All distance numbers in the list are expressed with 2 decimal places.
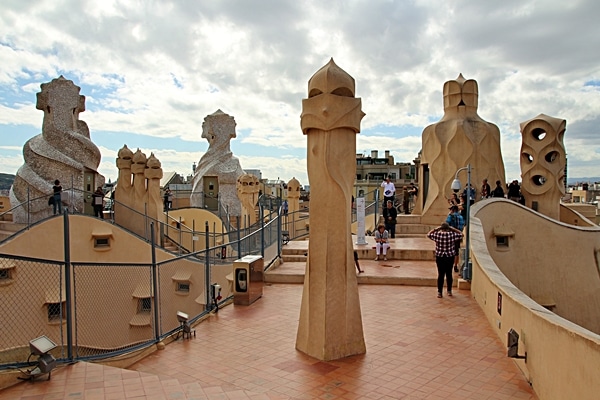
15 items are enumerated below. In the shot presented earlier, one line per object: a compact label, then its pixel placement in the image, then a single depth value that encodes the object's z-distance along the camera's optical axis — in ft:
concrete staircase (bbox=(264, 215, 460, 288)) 36.11
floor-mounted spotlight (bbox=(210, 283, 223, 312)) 29.55
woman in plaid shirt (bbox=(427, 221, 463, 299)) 30.48
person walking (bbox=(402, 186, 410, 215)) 76.05
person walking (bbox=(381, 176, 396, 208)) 54.13
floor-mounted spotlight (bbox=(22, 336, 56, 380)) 16.93
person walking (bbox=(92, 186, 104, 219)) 54.44
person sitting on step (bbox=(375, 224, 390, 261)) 42.34
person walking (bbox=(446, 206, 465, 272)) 37.78
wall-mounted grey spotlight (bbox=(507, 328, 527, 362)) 18.95
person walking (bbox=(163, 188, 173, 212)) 74.29
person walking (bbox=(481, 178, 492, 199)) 54.70
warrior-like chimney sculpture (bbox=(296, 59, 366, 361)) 21.30
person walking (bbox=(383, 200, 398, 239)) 52.58
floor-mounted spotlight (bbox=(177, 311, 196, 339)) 24.70
